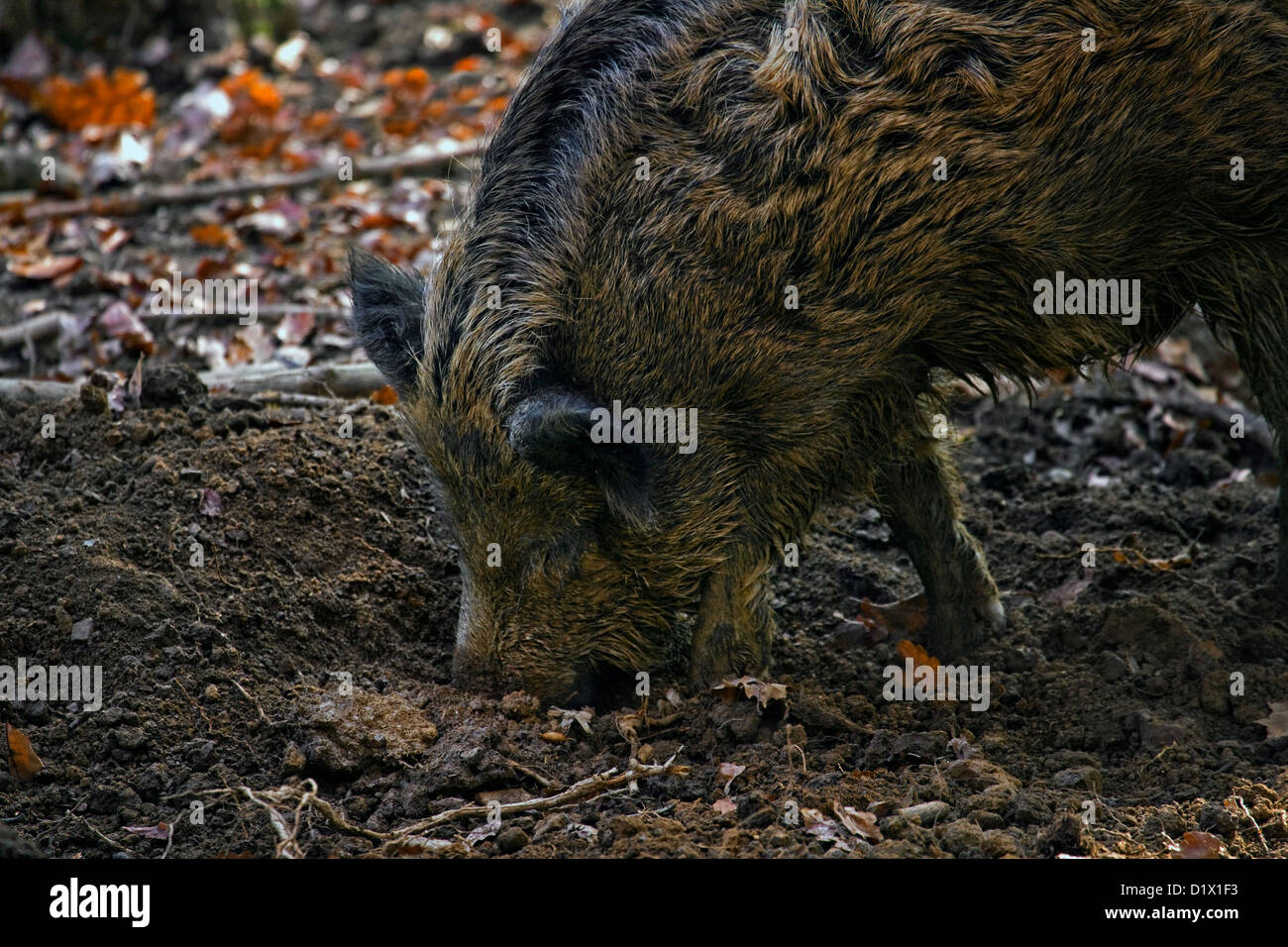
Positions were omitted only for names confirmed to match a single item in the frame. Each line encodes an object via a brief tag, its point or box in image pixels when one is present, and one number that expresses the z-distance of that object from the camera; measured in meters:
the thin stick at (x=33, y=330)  6.59
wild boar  4.07
